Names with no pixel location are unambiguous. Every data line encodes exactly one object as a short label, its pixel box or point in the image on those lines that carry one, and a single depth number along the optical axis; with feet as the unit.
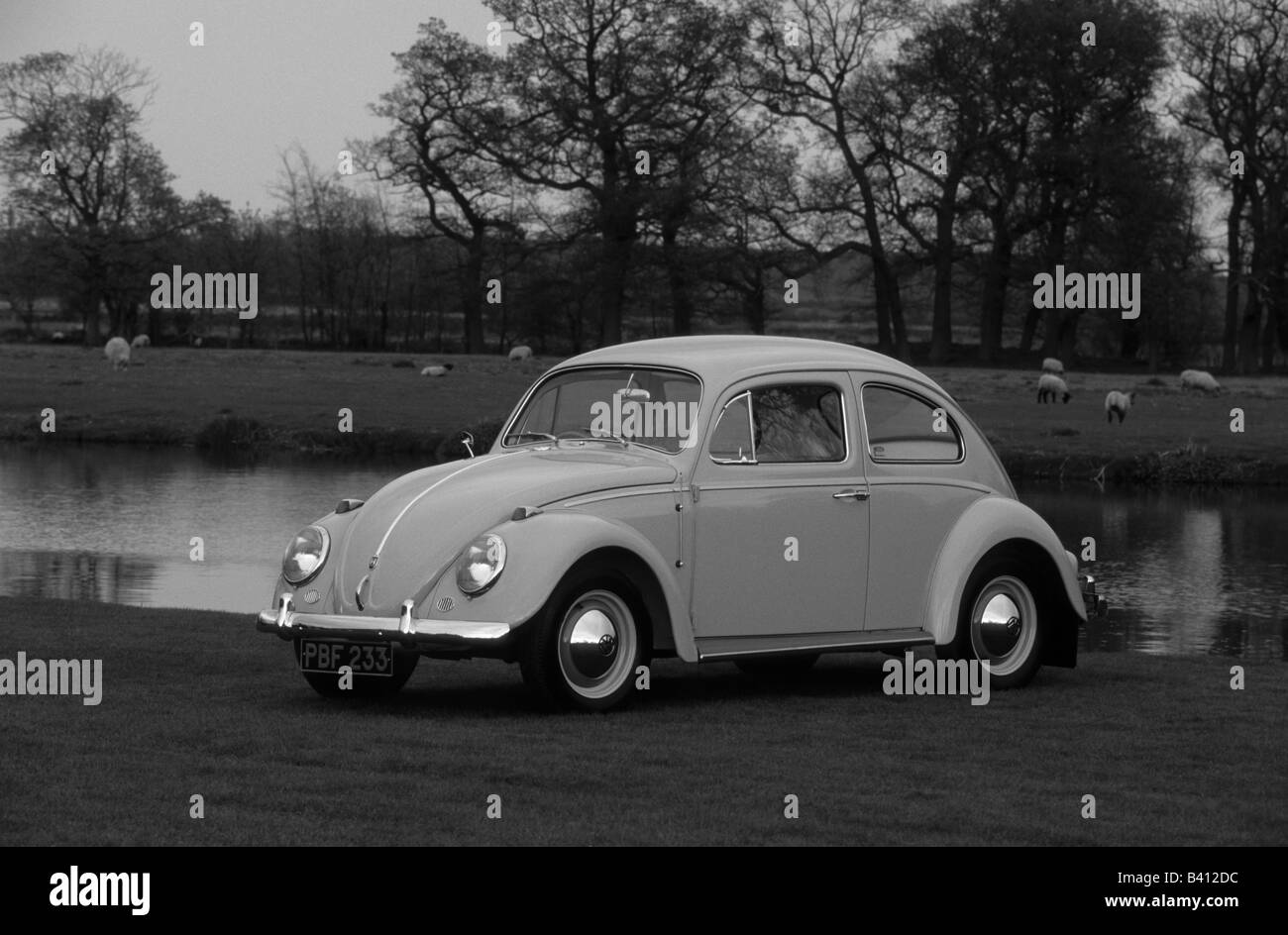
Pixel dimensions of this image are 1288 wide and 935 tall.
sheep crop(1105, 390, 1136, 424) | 144.87
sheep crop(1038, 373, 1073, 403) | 164.66
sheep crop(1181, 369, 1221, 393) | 177.37
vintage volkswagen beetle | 31.12
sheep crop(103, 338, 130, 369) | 190.19
